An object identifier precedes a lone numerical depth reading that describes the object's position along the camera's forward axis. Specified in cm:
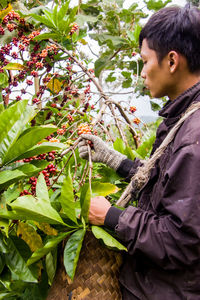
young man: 63
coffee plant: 73
